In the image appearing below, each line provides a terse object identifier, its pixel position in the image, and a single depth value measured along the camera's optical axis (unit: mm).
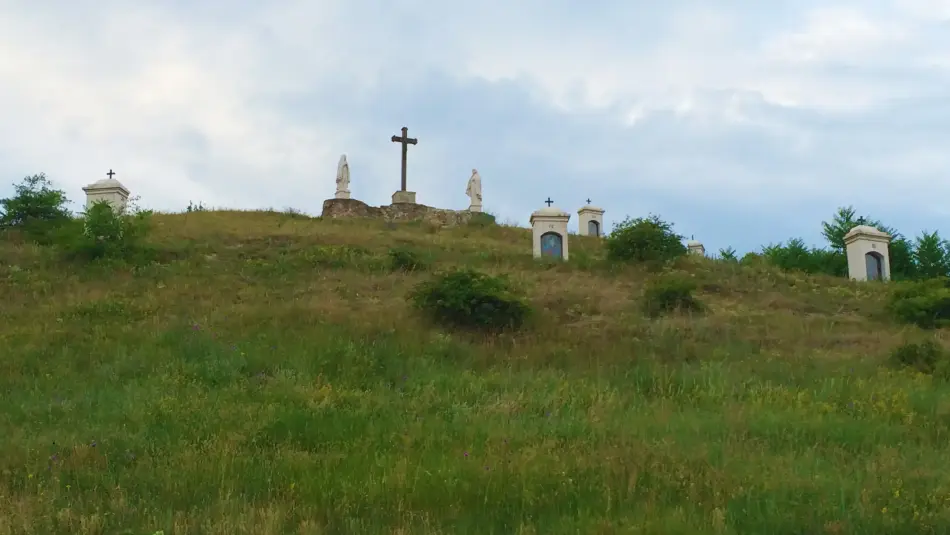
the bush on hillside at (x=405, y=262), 18547
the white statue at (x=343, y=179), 30500
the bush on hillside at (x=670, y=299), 15047
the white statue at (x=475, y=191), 31359
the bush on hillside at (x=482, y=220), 29002
